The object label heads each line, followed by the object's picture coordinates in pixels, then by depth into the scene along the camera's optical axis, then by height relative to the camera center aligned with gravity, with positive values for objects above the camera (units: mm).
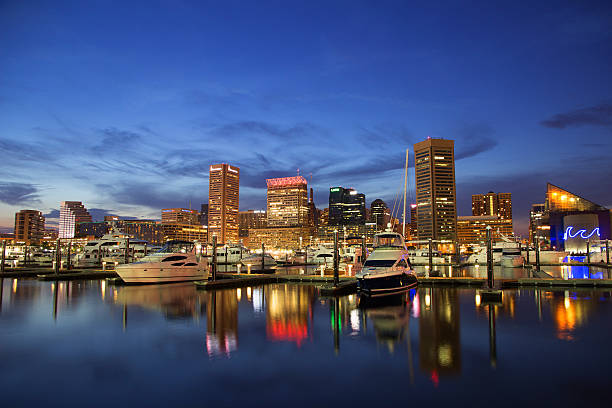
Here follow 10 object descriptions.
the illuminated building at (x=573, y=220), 125875 +8067
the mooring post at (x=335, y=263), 32562 -1611
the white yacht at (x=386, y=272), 28297 -2116
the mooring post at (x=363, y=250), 54500 -812
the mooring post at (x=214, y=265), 38469 -2084
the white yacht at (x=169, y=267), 39250 -2333
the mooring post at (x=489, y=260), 28003 -1180
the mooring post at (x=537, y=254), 57356 -1616
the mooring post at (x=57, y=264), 46519 -2242
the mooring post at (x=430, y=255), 46081 -1473
